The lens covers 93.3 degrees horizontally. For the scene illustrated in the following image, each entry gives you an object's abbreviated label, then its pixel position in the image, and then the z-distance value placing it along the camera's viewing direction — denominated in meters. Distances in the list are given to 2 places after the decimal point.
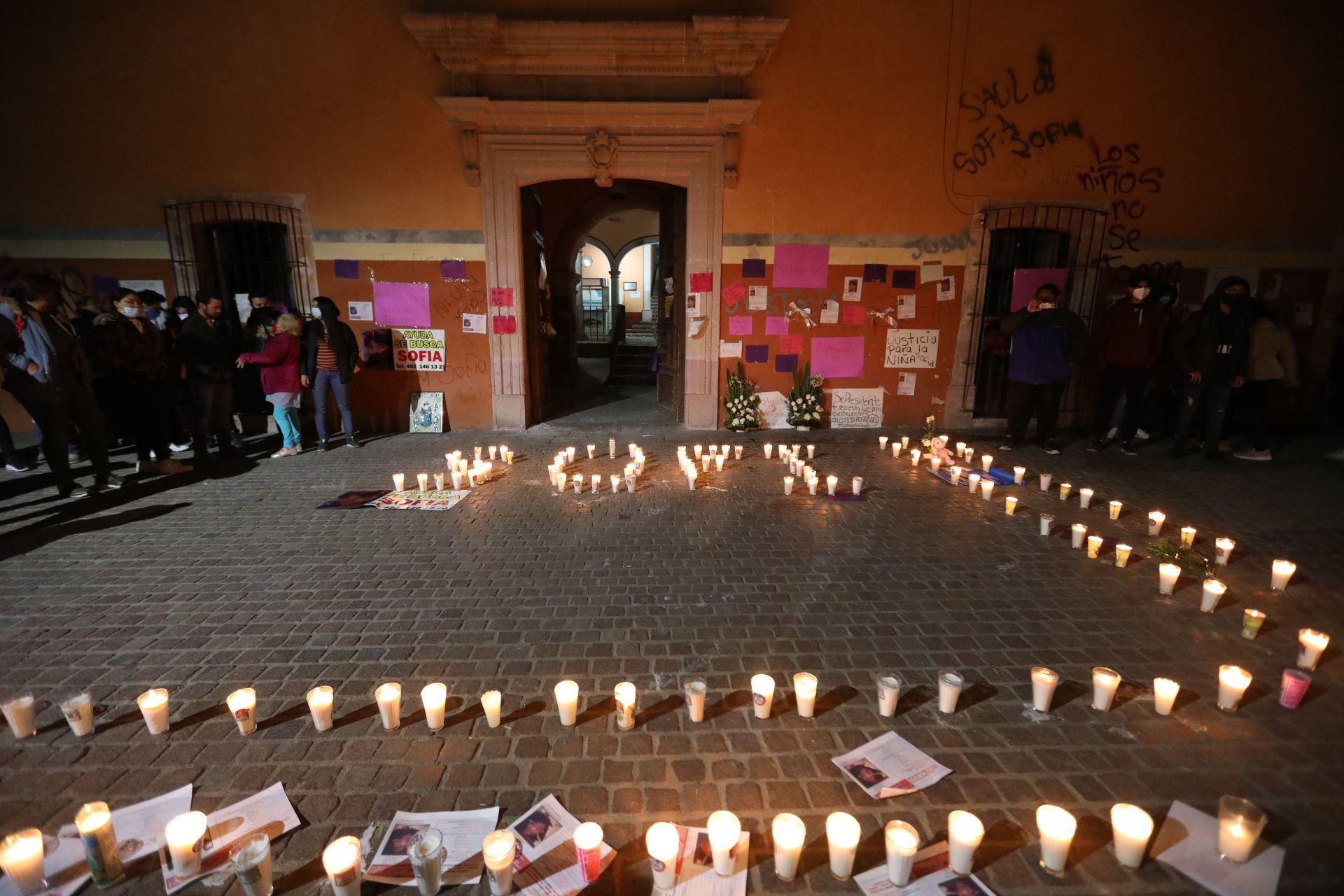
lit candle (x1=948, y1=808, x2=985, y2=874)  2.22
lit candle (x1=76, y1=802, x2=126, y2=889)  2.14
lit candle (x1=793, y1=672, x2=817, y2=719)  3.09
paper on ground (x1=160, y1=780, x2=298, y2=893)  2.32
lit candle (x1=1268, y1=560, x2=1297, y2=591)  4.43
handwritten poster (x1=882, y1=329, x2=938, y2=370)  9.82
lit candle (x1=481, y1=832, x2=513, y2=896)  2.13
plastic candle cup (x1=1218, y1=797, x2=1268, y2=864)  2.26
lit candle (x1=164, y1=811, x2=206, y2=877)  2.21
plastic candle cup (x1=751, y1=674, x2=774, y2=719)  3.10
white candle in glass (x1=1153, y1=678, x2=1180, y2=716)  3.14
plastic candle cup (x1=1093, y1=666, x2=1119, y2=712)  3.13
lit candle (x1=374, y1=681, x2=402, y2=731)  3.00
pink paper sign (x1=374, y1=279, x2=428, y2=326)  9.38
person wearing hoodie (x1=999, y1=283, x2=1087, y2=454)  8.05
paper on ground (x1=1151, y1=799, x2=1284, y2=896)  2.22
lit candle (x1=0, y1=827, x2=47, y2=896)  2.13
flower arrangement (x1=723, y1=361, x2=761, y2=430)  9.70
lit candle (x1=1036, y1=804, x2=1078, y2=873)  2.23
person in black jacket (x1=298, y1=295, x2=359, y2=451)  8.23
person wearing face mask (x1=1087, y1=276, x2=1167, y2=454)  8.12
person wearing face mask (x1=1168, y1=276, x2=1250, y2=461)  7.64
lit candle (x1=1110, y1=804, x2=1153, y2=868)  2.26
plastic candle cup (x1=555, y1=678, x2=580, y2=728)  3.02
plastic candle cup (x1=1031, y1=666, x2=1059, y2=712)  3.10
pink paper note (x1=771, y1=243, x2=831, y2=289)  9.50
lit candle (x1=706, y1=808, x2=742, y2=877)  2.21
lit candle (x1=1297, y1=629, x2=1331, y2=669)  3.48
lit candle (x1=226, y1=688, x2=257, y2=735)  2.96
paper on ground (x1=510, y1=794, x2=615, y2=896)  2.22
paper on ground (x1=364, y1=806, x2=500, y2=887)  2.25
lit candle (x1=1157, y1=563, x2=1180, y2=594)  4.41
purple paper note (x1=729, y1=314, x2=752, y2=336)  9.64
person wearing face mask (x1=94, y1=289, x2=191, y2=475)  6.96
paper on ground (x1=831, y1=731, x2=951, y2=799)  2.67
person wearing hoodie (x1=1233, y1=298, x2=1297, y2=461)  7.96
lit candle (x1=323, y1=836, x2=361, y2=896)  2.06
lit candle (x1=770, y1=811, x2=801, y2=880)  2.18
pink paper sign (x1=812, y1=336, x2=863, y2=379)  9.80
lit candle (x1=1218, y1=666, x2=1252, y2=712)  3.14
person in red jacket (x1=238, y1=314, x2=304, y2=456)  7.79
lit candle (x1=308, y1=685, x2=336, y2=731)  2.99
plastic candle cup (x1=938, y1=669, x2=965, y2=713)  3.11
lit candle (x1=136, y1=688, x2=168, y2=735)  2.96
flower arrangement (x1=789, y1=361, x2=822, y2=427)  9.76
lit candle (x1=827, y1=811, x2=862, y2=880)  2.19
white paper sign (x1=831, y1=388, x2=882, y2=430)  9.99
